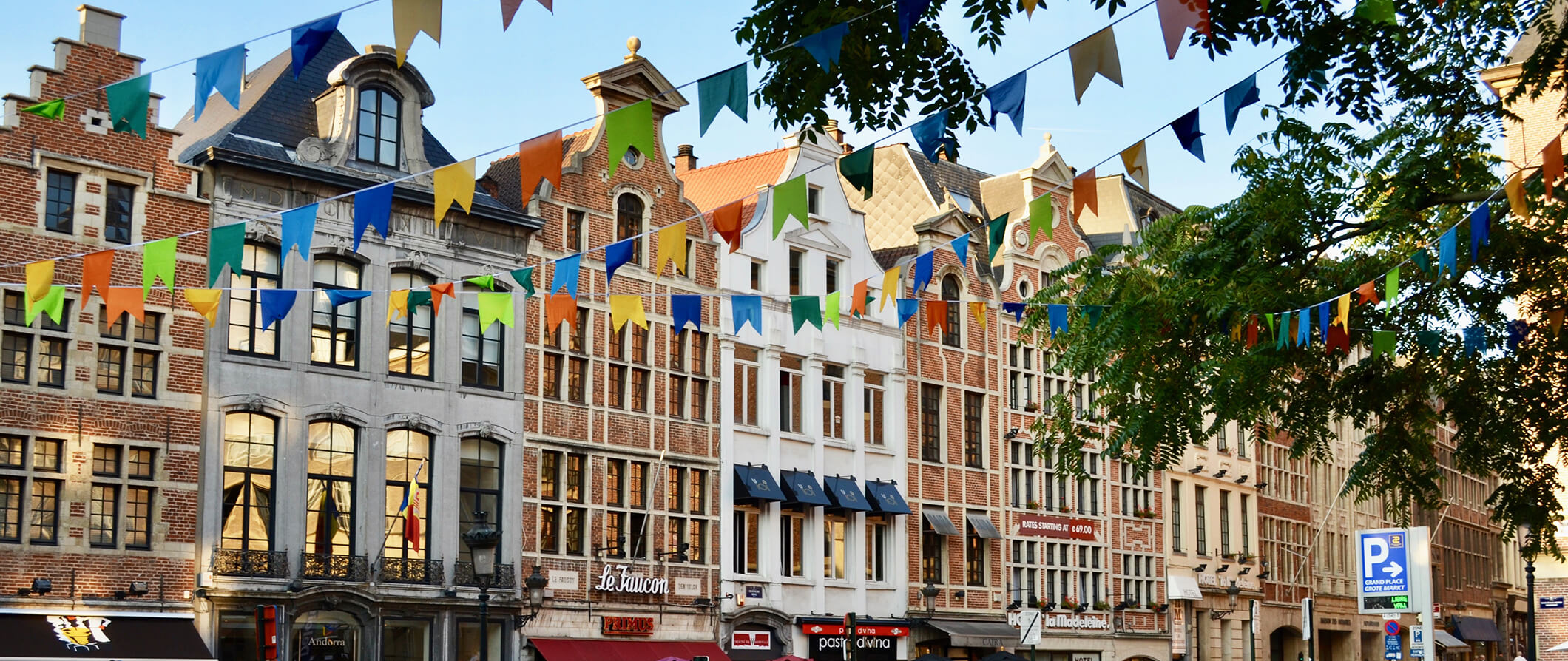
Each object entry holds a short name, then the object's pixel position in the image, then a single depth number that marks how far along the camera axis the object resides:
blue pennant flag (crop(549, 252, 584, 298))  14.99
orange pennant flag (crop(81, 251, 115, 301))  13.79
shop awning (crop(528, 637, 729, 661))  28.34
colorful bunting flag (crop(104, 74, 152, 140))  10.41
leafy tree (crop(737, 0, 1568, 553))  14.12
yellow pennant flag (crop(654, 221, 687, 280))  14.15
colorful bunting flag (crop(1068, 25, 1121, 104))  10.35
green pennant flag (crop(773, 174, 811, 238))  12.39
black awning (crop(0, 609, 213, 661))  22.42
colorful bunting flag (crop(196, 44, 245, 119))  10.04
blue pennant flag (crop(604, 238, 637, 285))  14.65
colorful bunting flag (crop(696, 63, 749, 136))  10.36
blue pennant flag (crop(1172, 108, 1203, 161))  11.76
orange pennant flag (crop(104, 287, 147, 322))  14.98
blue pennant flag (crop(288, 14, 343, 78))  9.55
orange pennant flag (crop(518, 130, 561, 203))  11.01
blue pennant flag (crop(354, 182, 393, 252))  12.16
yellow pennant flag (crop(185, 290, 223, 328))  15.49
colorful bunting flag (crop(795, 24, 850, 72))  9.92
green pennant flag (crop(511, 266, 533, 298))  16.31
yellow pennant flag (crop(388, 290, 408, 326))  16.95
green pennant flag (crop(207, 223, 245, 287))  13.05
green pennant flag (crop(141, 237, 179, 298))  13.38
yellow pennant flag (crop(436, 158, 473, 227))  11.24
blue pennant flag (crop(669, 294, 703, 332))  16.91
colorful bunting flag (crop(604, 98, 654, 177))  10.59
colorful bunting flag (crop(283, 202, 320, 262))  12.64
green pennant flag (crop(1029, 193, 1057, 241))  13.85
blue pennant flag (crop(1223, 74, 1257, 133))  11.28
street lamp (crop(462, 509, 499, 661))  22.97
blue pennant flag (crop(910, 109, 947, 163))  11.36
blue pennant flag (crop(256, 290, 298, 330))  15.86
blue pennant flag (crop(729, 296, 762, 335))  17.42
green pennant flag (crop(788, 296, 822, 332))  17.14
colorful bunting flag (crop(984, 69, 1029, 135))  10.99
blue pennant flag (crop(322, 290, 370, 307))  16.22
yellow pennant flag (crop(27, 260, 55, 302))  14.16
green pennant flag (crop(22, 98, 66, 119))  11.73
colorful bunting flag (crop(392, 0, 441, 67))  8.22
